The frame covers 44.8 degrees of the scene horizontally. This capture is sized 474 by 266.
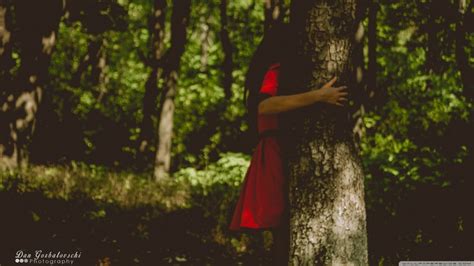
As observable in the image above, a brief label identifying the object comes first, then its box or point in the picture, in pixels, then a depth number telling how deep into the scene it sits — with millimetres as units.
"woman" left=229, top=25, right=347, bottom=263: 4016
